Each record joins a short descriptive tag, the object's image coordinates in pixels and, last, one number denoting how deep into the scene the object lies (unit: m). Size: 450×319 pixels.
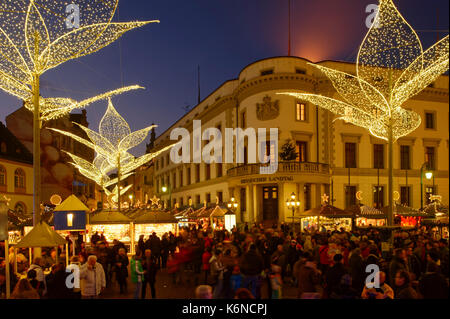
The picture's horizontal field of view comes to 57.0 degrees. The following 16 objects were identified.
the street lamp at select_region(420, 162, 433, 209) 21.50
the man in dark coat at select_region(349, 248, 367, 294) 10.02
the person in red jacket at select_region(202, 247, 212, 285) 13.55
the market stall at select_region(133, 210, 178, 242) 21.34
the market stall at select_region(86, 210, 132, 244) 21.00
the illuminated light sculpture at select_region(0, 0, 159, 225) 10.34
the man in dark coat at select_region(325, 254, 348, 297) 8.45
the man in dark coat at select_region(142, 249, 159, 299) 11.28
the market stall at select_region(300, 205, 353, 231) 23.09
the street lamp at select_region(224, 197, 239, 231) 26.90
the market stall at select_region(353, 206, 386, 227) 24.22
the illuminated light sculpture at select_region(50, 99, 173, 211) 25.58
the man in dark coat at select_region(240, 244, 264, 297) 9.58
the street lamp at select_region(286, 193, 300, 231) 28.00
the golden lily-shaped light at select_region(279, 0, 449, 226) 11.45
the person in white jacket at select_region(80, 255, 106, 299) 10.34
